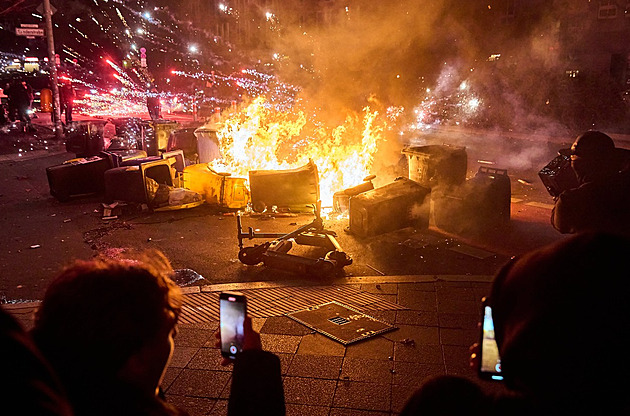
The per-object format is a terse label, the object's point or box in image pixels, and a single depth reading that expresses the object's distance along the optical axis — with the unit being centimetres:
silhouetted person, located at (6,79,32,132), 2367
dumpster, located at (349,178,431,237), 942
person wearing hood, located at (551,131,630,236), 440
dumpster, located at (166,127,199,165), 1623
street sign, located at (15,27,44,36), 2075
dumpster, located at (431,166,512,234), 972
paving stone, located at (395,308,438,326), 582
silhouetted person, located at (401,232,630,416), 121
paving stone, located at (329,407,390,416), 413
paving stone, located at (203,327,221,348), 530
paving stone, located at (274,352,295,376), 482
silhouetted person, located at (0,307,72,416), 95
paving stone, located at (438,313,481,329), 571
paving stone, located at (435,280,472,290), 693
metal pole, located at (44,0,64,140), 2022
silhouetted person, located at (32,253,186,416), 135
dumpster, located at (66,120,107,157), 1723
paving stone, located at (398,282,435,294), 683
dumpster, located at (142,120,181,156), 1708
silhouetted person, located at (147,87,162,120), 2439
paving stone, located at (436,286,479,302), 648
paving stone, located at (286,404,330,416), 416
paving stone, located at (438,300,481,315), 610
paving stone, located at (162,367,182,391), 462
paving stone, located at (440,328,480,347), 533
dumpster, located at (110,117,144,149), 1840
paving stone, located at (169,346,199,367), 495
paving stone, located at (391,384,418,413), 423
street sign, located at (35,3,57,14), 2030
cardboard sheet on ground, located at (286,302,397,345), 552
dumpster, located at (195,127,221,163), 1486
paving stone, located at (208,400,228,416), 418
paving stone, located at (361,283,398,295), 681
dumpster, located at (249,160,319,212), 1059
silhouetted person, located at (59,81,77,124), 2467
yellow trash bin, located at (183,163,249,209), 1147
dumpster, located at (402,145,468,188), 1071
